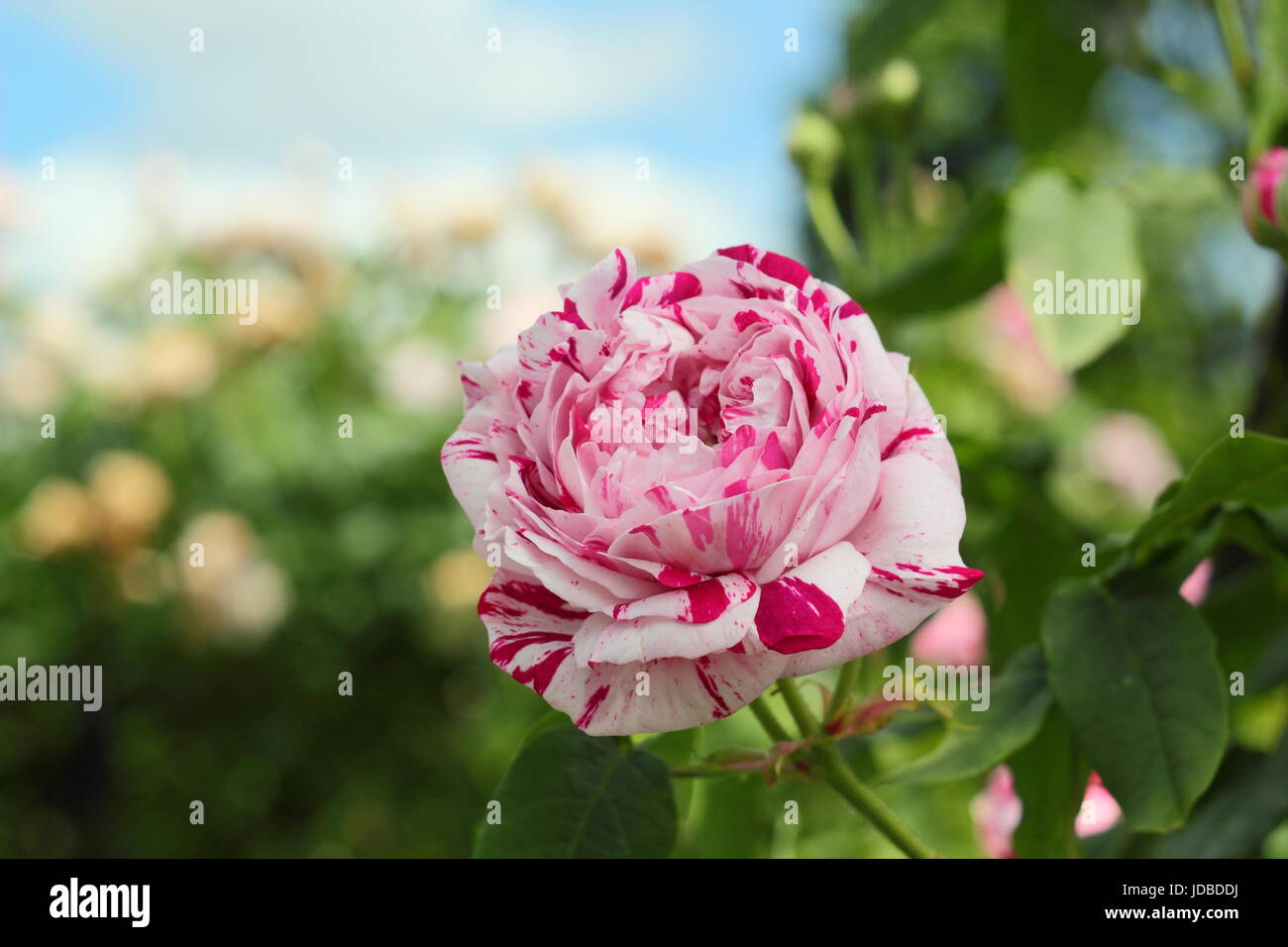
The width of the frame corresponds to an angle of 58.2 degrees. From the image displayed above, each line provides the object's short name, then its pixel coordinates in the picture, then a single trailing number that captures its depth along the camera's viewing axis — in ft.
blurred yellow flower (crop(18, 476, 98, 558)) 4.27
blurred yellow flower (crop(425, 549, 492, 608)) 4.38
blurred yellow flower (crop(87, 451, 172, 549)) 4.29
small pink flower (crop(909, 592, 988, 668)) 2.77
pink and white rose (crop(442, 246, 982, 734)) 0.92
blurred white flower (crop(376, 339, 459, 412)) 4.74
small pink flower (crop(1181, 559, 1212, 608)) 1.93
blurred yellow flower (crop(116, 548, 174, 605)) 4.53
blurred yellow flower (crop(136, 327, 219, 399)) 4.42
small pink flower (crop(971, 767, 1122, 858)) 1.73
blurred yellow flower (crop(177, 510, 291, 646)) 4.29
